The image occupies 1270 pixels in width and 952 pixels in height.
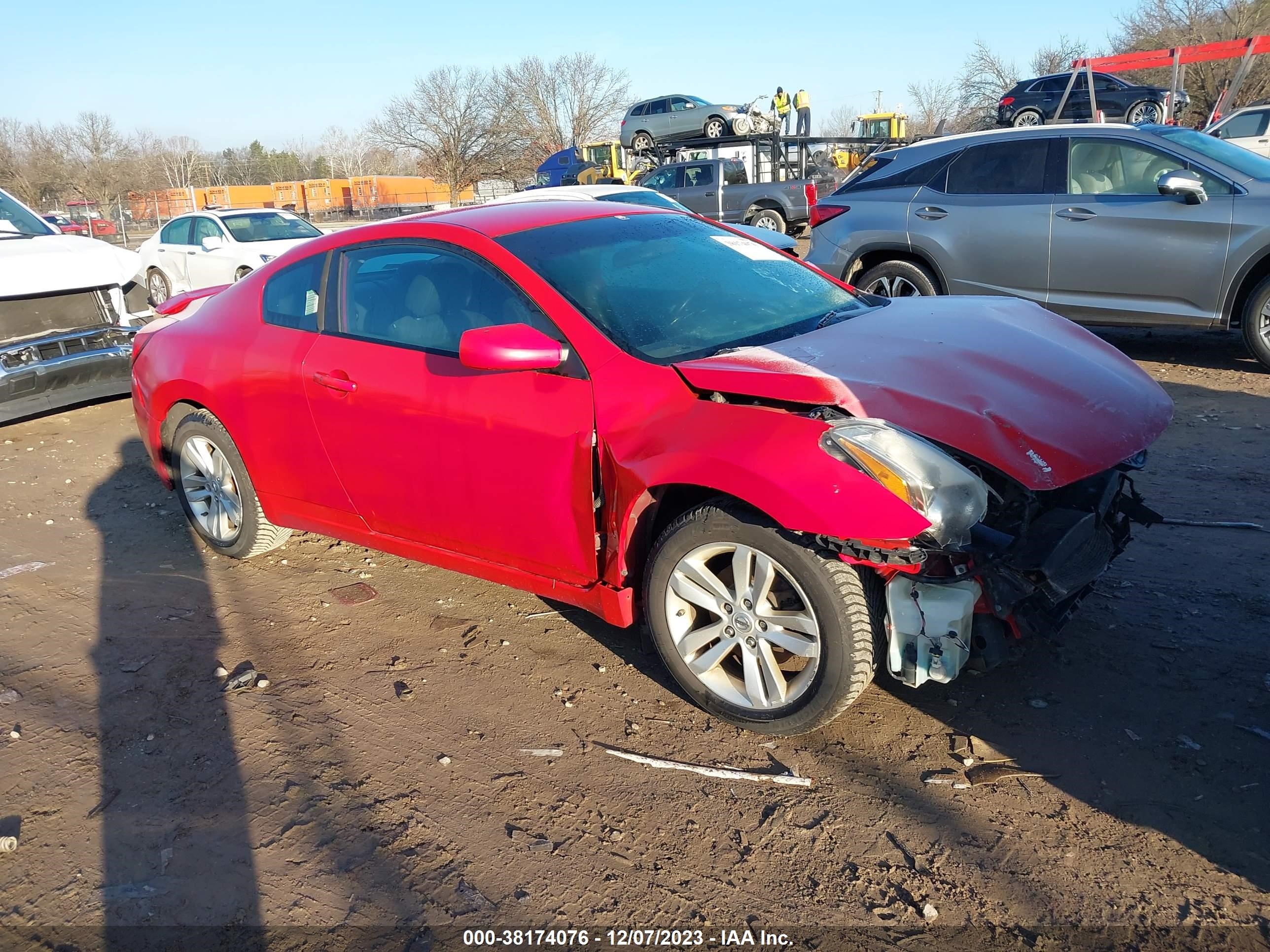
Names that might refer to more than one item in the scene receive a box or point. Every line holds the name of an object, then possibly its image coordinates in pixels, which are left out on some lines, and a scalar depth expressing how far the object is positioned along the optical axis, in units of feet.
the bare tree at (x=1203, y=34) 89.97
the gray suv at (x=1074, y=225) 21.81
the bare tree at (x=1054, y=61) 129.18
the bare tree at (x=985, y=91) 123.13
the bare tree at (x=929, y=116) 175.52
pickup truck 56.34
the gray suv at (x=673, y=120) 77.97
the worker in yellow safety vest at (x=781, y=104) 68.08
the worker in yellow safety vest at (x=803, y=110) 66.59
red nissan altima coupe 9.08
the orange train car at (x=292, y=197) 155.33
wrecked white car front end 23.40
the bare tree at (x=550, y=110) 152.87
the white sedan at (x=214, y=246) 44.09
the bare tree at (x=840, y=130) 227.81
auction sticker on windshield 13.62
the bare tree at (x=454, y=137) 140.56
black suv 58.39
